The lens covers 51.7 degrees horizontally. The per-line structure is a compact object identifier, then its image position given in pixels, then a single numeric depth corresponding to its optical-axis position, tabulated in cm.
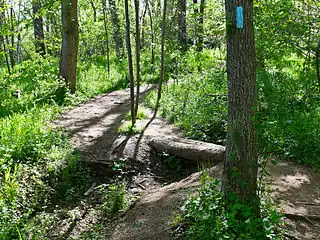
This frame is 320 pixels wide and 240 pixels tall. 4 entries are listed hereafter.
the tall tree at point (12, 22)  968
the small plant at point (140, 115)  863
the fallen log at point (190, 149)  605
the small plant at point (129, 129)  754
